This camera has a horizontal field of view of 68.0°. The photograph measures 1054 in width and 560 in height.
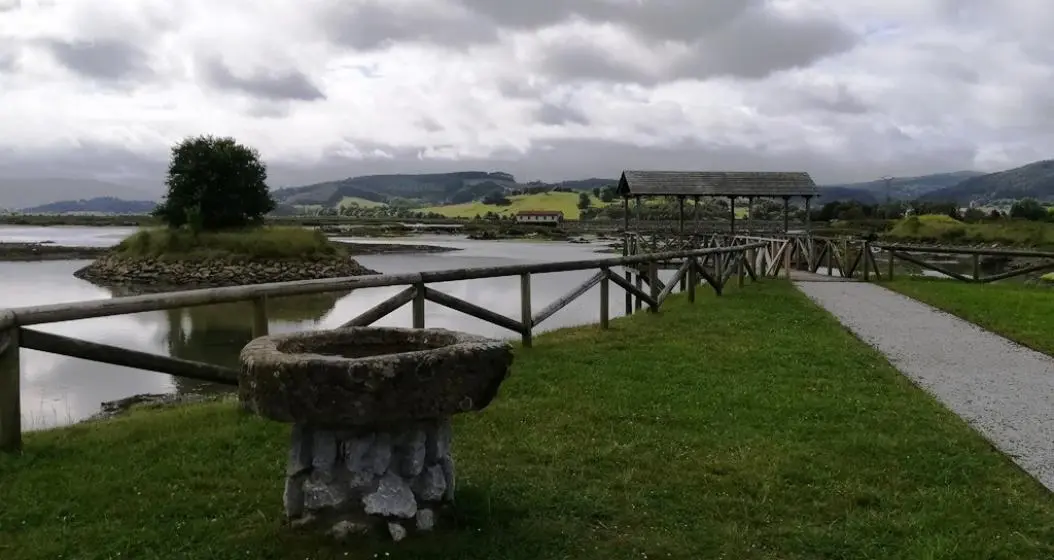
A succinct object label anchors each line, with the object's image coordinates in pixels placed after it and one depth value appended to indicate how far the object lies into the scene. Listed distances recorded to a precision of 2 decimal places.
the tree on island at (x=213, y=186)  42.44
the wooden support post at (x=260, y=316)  5.96
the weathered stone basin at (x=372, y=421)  3.57
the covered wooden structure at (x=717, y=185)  32.59
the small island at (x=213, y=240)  40.91
